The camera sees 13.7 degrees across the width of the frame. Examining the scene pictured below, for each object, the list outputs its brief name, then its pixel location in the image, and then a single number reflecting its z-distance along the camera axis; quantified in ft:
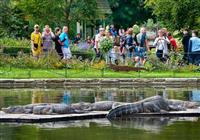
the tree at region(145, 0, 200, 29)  150.82
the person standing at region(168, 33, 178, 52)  129.87
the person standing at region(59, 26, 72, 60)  125.08
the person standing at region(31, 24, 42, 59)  123.13
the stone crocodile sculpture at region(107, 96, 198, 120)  65.36
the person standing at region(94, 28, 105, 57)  127.59
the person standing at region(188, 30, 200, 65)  124.06
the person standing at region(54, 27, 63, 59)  124.57
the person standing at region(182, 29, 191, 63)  127.57
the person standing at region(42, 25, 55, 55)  124.67
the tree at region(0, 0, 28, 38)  183.42
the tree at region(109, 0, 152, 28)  289.33
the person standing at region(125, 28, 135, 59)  127.13
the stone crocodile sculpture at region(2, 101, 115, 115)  65.31
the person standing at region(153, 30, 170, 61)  124.77
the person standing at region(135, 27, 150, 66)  124.06
